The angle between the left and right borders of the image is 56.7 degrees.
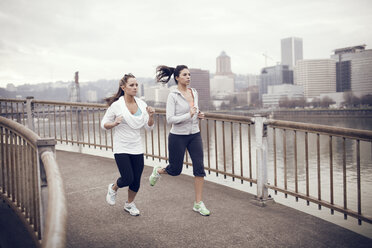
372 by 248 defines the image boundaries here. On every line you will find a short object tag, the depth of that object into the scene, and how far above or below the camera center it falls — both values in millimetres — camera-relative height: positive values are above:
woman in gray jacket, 4090 -260
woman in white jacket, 3828 -189
